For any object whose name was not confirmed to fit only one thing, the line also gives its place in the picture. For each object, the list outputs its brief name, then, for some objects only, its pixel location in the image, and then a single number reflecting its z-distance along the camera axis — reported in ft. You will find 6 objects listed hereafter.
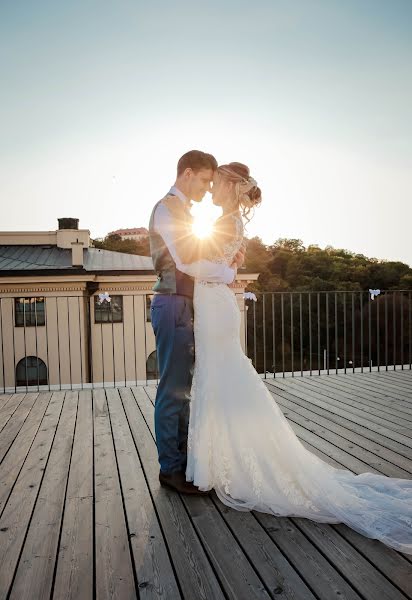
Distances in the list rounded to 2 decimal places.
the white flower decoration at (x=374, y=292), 20.50
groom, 7.74
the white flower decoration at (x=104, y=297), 19.87
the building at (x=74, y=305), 65.77
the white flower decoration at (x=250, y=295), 17.51
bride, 7.00
